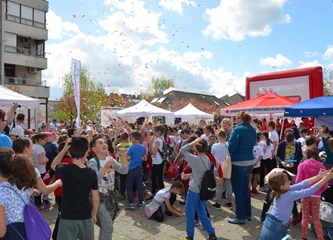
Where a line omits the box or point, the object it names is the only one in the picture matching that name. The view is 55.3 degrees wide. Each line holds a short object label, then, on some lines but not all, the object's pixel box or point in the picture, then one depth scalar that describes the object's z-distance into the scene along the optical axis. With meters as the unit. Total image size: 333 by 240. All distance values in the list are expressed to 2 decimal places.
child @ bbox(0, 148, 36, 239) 2.81
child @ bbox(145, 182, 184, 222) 6.34
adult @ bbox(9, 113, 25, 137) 8.64
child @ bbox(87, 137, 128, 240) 4.14
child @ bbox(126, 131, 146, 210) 7.10
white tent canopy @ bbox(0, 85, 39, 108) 8.84
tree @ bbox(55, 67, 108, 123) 41.81
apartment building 32.34
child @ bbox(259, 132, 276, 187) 8.61
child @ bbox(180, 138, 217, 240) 5.02
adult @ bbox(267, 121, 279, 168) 8.90
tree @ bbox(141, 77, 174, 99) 74.78
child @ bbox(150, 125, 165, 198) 7.66
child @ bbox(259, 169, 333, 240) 3.73
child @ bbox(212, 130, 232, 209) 7.21
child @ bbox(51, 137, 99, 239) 3.42
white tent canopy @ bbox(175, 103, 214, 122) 21.48
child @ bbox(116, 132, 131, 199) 7.58
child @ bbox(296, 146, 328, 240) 4.90
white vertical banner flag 12.70
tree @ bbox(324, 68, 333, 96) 37.14
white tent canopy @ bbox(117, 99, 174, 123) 17.70
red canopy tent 10.32
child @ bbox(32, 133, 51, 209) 6.75
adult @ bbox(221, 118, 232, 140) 7.78
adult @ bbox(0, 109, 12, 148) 4.86
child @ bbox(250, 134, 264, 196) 8.01
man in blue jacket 5.92
